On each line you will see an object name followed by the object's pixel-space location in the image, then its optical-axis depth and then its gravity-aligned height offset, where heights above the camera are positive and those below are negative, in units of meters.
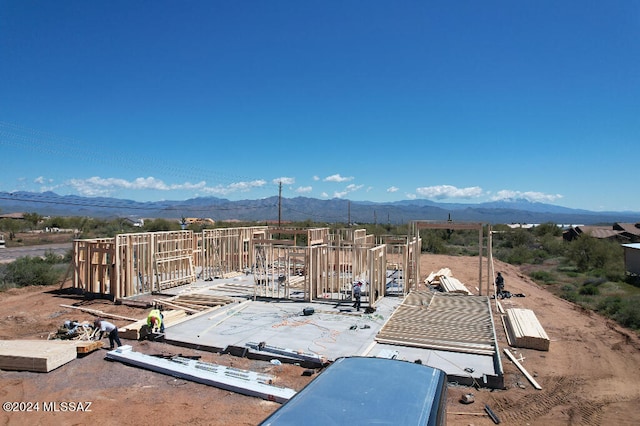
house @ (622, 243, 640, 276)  22.89 -2.69
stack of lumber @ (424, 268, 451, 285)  20.47 -3.26
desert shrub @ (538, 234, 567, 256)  36.81 -3.33
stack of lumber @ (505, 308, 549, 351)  10.83 -3.23
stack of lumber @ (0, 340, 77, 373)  8.72 -3.07
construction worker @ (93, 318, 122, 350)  10.04 -2.88
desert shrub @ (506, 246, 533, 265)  32.30 -3.66
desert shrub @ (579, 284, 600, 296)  19.32 -3.72
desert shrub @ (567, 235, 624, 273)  26.91 -2.99
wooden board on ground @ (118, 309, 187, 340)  11.10 -3.22
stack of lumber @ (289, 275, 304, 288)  17.88 -3.09
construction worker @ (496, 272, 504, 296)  17.38 -3.13
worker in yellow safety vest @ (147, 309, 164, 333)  10.84 -2.86
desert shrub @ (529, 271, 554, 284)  23.67 -3.86
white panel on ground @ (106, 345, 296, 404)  7.63 -3.24
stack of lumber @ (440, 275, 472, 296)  17.20 -3.22
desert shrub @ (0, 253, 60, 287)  19.52 -3.03
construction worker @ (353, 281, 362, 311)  14.00 -2.80
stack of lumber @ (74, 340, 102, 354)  9.54 -3.13
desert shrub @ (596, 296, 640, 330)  13.89 -3.55
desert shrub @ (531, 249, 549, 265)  32.28 -3.75
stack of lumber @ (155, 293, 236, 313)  14.46 -3.26
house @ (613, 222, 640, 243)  37.56 -2.12
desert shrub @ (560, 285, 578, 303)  18.40 -3.83
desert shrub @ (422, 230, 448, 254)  37.84 -3.26
